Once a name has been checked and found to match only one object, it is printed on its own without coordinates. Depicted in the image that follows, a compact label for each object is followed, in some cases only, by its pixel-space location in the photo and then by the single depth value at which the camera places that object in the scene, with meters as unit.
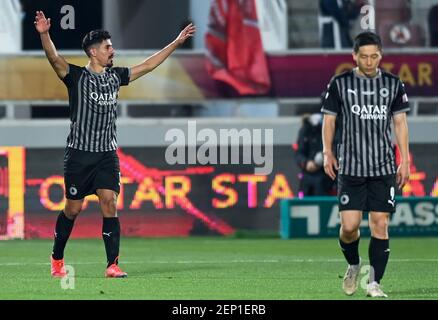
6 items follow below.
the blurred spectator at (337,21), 23.14
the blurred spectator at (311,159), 21.00
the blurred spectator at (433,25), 23.50
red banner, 22.69
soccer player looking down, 11.34
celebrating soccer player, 13.13
